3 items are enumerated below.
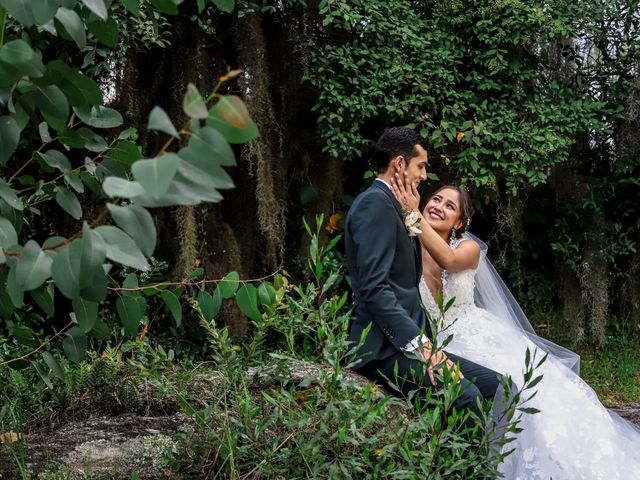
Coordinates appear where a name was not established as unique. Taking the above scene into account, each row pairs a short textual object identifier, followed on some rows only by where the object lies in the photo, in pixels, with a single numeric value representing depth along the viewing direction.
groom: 3.58
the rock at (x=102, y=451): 2.75
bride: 3.94
